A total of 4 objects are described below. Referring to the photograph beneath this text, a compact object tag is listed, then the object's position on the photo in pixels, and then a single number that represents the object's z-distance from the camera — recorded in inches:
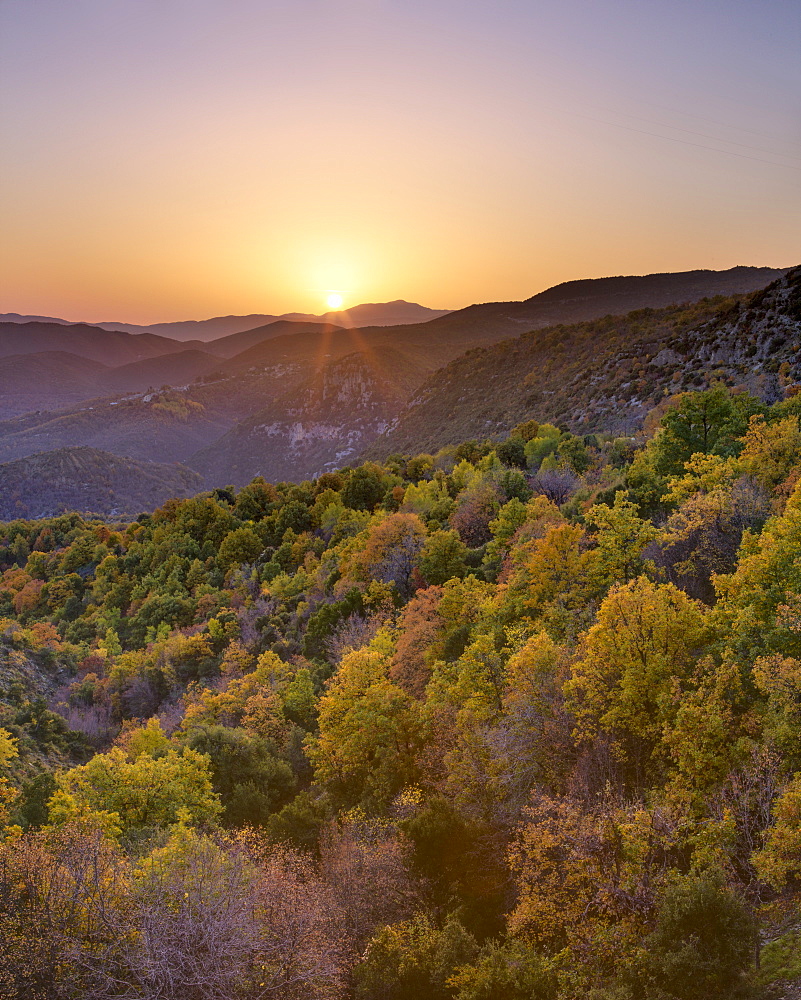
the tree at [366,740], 1032.8
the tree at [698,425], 1673.2
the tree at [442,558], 1855.3
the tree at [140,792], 1055.6
